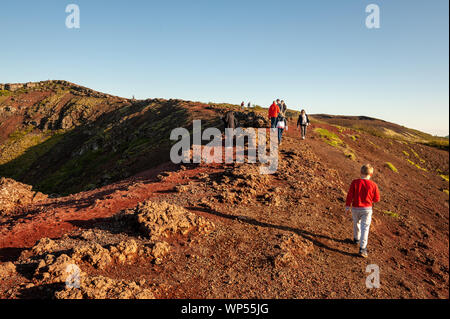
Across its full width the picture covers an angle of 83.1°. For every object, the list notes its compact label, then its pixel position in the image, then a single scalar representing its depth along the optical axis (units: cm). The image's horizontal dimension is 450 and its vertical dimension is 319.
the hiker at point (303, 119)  1748
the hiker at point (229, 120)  1573
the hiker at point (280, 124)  1453
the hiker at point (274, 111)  1512
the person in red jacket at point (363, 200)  636
